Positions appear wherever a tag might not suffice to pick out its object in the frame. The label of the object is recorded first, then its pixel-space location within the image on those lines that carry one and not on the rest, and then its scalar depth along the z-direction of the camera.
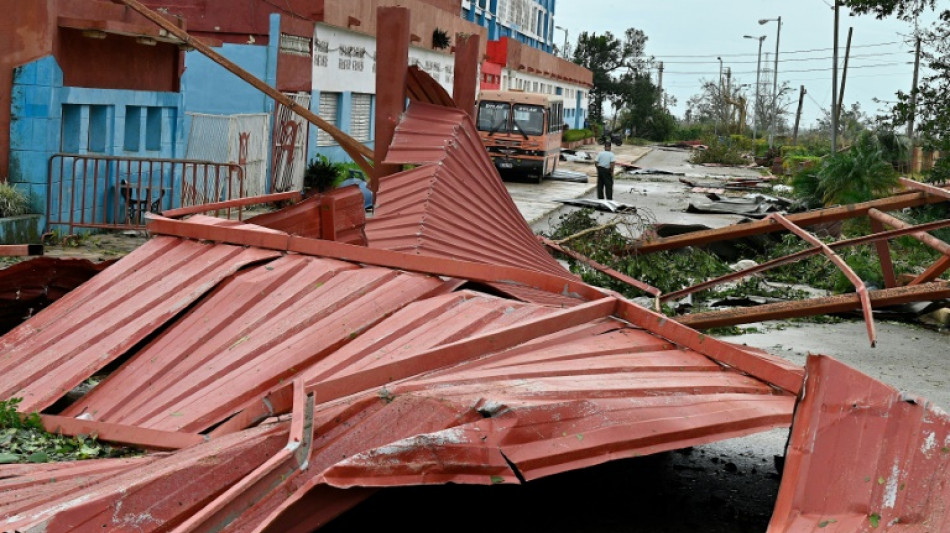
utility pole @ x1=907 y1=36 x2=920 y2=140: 25.34
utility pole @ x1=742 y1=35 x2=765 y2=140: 75.81
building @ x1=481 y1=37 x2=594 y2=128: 47.12
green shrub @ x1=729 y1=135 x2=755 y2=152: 63.53
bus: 32.75
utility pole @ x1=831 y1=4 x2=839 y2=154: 37.29
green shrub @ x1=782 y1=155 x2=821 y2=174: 43.12
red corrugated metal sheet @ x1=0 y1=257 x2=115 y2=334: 7.53
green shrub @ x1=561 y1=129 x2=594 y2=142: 56.31
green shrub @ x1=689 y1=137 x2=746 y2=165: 54.00
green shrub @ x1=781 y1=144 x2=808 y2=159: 55.58
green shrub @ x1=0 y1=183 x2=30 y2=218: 14.15
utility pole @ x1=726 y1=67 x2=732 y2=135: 77.19
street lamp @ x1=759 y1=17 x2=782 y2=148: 69.00
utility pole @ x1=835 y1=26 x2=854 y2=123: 40.87
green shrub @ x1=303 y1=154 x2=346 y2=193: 23.94
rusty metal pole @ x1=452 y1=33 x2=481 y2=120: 10.68
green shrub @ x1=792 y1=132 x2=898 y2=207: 22.94
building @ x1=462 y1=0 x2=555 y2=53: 51.09
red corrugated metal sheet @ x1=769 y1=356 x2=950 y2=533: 4.27
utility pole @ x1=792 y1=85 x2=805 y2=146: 63.91
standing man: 28.41
